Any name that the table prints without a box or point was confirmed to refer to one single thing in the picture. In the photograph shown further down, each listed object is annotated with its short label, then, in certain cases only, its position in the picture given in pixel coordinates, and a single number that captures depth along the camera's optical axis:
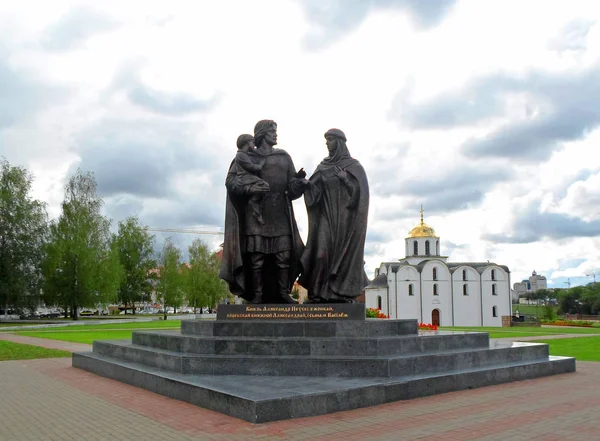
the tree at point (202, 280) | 57.47
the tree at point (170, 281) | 59.12
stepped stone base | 6.84
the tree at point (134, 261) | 59.46
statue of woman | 10.12
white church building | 67.62
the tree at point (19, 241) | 40.50
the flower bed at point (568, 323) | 40.24
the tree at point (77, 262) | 44.62
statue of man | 10.23
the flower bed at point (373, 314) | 20.27
